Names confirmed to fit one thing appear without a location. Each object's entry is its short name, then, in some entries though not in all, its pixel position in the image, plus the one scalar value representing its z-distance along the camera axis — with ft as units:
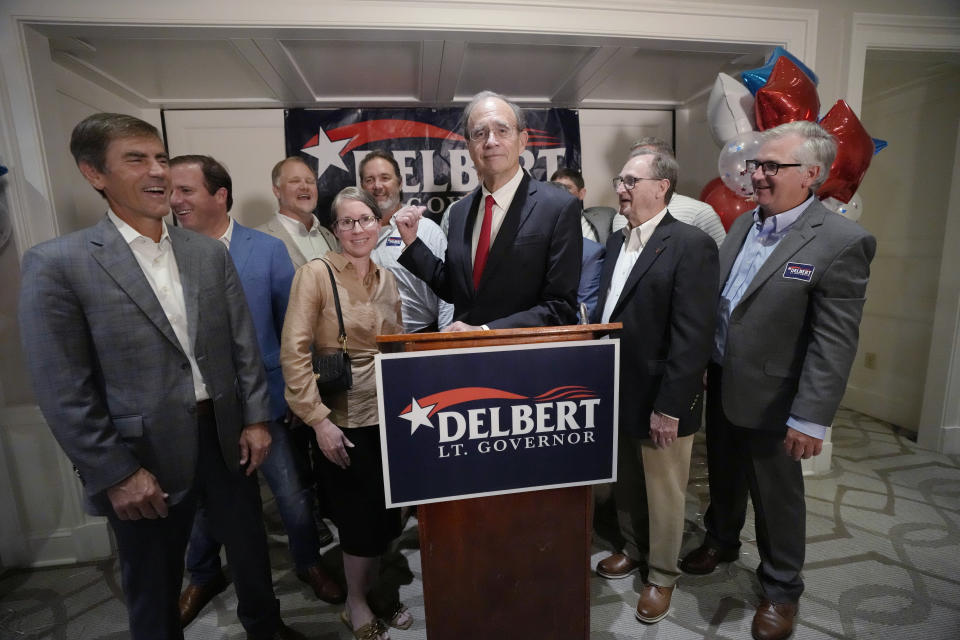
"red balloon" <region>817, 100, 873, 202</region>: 7.41
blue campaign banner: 11.90
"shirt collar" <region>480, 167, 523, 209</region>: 4.50
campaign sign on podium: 3.43
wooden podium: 3.77
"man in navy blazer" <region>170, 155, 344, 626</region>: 6.07
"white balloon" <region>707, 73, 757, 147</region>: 8.19
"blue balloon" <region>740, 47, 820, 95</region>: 7.98
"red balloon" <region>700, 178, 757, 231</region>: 9.27
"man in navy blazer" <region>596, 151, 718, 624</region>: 5.22
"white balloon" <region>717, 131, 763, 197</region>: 7.48
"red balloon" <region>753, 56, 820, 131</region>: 7.37
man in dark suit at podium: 4.31
